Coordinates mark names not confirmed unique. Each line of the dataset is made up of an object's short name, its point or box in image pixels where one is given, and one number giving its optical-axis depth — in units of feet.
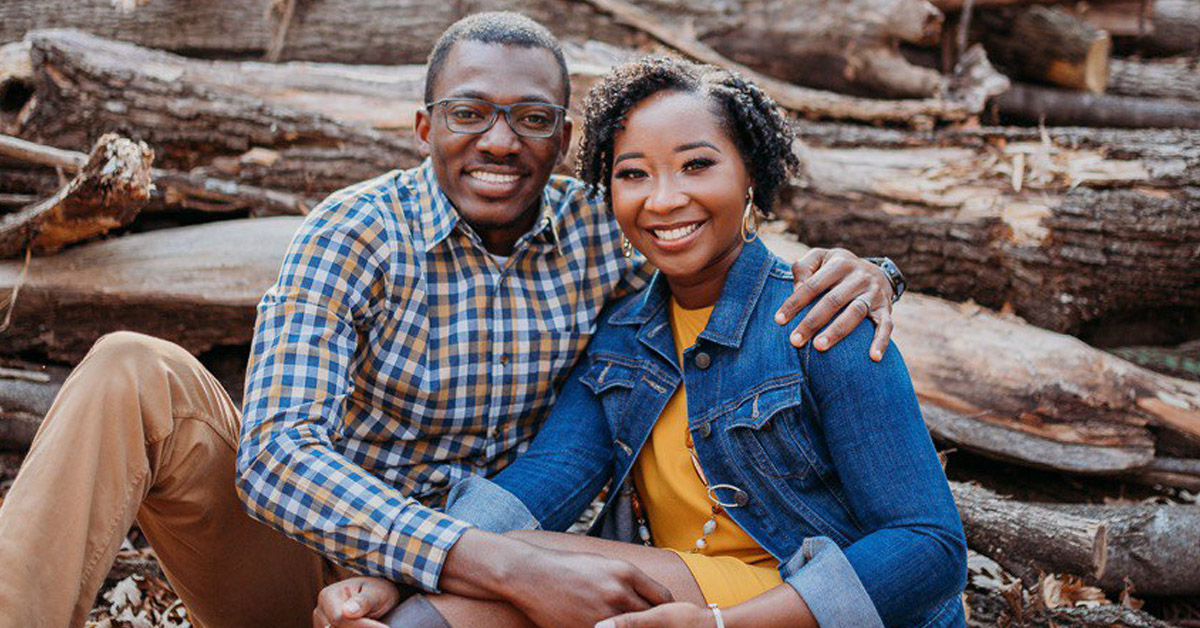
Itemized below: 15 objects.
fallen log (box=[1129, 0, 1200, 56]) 23.16
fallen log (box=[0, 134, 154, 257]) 11.96
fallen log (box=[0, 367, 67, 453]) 13.44
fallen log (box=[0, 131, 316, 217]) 14.84
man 7.57
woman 7.41
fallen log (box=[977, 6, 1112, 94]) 19.66
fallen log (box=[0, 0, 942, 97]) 17.88
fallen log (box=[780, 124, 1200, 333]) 14.11
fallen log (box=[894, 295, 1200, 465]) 12.87
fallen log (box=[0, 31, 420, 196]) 14.97
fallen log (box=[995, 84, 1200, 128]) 19.53
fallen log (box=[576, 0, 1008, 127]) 16.84
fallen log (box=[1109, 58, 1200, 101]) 20.43
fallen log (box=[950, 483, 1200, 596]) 11.37
